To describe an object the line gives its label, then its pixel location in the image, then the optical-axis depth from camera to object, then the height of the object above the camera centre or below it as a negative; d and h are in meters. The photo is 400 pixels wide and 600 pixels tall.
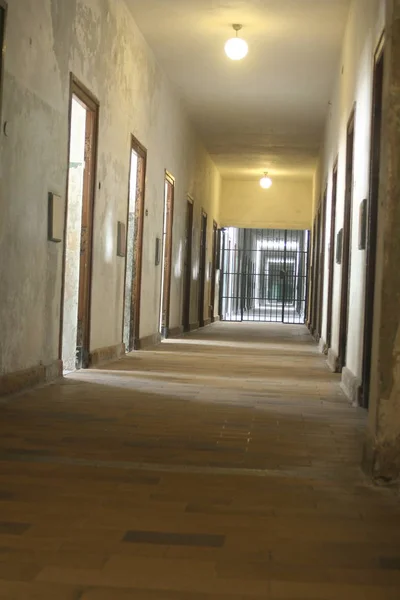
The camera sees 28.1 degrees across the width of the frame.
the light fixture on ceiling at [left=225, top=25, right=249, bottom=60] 8.89 +2.63
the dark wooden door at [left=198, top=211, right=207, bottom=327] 16.77 +0.32
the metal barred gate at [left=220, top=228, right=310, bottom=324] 24.63 +0.64
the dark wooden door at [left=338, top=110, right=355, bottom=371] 7.51 +0.33
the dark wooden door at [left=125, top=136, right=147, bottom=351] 9.77 +0.29
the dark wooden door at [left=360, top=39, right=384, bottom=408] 5.48 +0.45
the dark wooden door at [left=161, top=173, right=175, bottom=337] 12.34 +0.44
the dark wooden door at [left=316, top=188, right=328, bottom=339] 12.42 +0.29
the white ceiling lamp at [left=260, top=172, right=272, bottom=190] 19.08 +2.44
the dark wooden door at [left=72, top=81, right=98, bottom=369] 7.37 +0.33
